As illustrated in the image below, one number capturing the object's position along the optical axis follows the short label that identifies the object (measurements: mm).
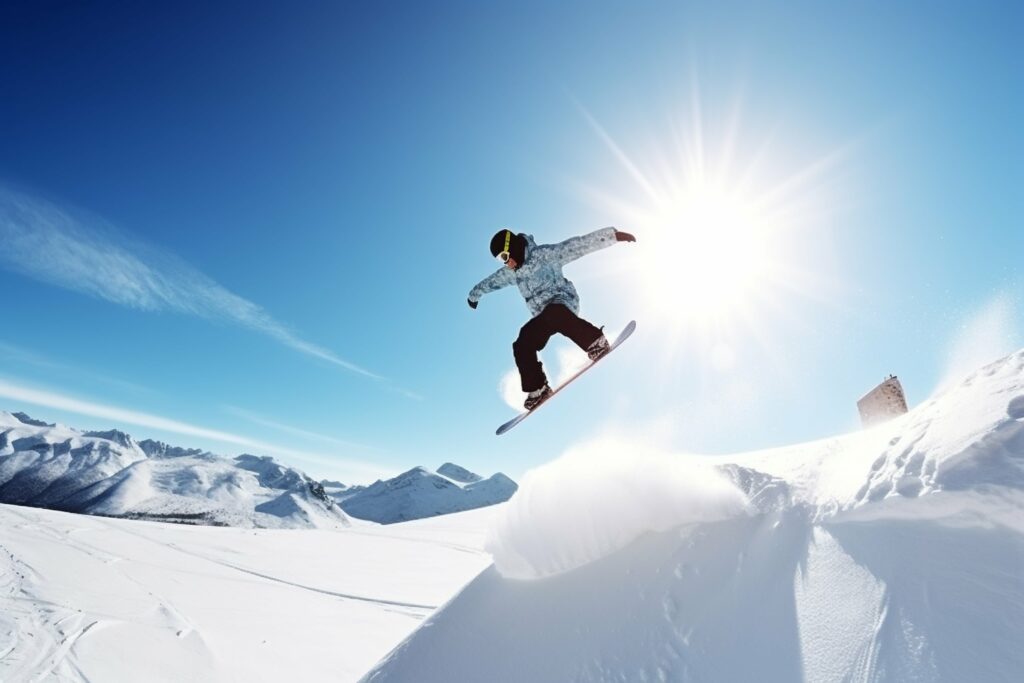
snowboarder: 7973
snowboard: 8383
